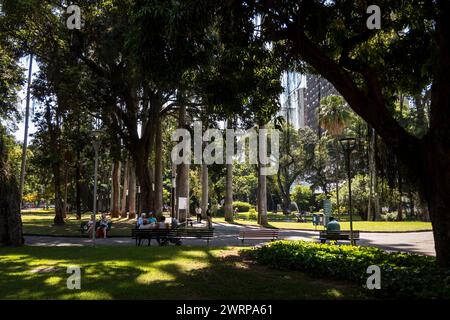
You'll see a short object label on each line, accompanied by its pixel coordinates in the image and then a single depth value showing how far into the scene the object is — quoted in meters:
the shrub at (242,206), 74.06
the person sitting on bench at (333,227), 17.34
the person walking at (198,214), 39.01
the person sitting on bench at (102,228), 23.20
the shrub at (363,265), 7.25
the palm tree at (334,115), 45.75
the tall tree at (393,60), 8.77
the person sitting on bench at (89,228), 23.55
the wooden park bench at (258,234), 18.52
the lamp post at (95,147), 16.81
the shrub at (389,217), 47.75
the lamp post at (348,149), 18.77
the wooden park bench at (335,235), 16.66
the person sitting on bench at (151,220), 20.87
